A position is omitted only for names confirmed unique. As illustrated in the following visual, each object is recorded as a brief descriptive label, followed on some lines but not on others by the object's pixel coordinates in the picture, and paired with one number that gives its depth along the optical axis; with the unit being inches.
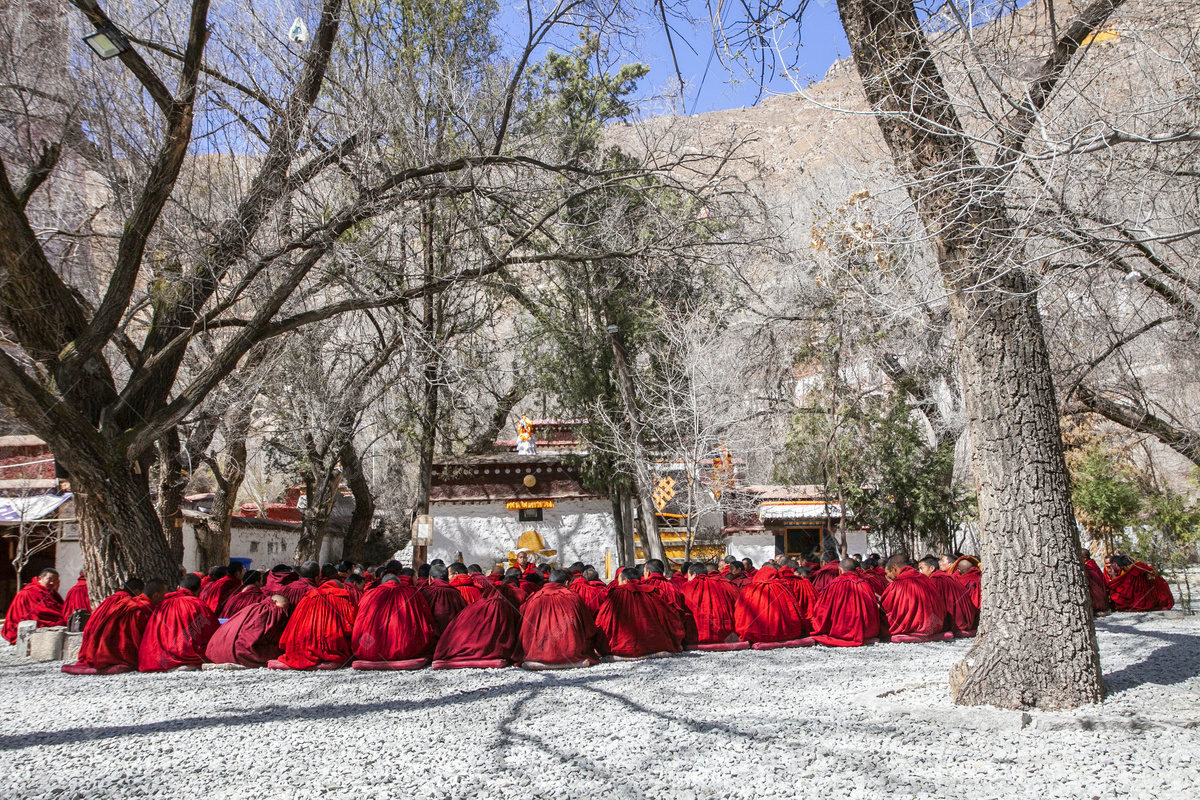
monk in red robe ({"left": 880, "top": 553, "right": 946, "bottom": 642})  386.6
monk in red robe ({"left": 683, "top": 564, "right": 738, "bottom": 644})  386.6
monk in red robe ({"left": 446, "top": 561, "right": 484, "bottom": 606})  378.9
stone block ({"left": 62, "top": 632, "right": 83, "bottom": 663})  355.9
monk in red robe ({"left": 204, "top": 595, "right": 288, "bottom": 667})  334.3
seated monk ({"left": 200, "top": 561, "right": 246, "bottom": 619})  379.9
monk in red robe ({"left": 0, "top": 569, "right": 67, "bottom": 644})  424.2
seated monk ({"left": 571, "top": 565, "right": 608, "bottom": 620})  360.5
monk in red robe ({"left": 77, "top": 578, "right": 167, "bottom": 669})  327.0
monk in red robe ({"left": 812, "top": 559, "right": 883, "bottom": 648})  382.6
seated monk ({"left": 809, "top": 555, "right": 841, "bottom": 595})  439.5
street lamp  288.5
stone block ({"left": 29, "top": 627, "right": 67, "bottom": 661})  357.4
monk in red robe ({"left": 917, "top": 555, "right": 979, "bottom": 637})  398.3
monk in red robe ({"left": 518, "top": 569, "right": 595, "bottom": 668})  327.9
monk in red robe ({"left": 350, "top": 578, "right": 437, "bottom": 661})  331.3
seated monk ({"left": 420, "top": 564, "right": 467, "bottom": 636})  354.9
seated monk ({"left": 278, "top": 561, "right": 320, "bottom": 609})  360.8
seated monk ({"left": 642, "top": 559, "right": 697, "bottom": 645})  374.3
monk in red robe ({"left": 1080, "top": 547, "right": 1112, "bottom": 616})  458.0
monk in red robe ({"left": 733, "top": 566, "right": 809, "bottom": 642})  388.2
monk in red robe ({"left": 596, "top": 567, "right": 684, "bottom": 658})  348.8
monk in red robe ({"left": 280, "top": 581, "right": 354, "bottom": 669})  331.9
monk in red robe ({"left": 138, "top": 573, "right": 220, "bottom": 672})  329.7
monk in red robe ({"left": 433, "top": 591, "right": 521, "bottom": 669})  331.9
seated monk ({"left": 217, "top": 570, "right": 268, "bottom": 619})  356.2
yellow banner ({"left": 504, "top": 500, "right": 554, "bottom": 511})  920.9
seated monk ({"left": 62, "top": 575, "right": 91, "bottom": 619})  411.0
